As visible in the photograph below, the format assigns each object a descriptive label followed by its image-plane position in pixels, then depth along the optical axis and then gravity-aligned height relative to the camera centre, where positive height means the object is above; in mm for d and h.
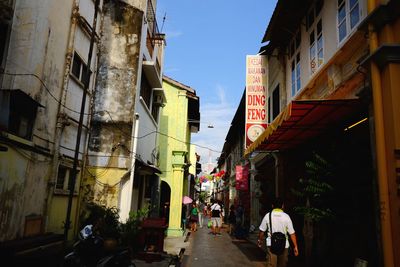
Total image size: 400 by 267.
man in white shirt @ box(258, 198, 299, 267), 7137 -446
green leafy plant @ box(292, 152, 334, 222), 6938 +470
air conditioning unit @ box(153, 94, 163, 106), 17797 +5365
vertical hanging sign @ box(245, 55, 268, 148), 14367 +4755
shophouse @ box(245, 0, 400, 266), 5750 +2209
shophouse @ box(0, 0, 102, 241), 7145 +2038
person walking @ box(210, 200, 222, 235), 21031 -780
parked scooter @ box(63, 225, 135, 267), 6148 -1011
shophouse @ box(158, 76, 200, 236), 19312 +3488
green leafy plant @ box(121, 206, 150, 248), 10469 -875
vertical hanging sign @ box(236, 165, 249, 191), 24156 +2056
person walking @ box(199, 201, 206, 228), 28572 -1390
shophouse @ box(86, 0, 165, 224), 11883 +3342
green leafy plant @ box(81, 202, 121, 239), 9455 -512
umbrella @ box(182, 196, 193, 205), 22359 +262
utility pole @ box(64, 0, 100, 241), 7911 +1285
